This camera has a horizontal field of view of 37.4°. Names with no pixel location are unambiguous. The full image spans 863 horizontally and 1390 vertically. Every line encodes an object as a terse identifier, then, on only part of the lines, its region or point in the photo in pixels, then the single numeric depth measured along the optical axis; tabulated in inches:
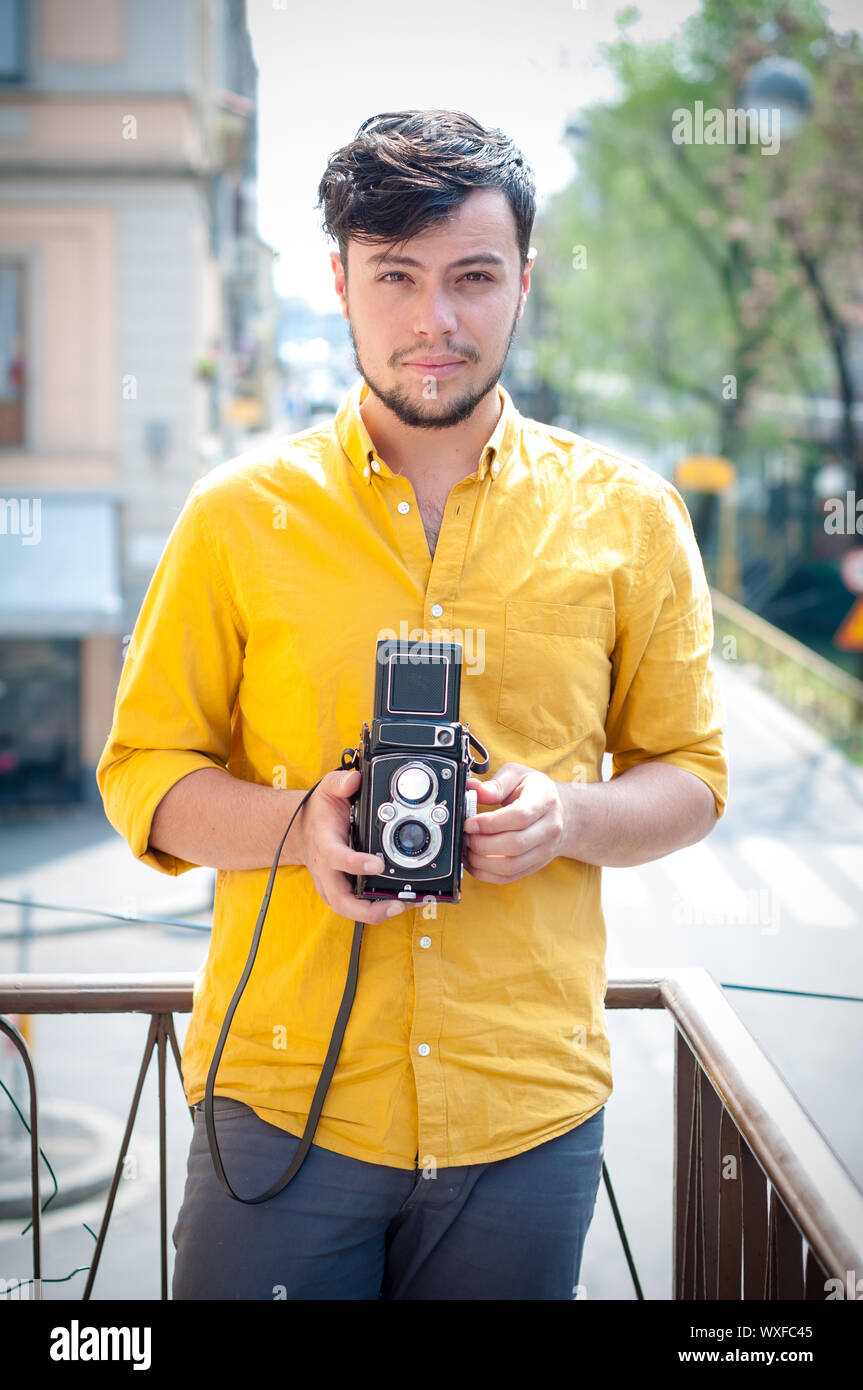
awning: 528.1
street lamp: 374.6
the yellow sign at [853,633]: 389.1
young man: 58.9
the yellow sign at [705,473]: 720.3
